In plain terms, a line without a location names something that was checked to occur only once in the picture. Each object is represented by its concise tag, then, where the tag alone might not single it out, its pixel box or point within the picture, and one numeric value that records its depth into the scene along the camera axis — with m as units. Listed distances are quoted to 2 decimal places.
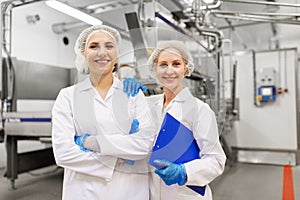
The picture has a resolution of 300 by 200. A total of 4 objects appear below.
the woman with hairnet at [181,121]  0.99
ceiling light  3.79
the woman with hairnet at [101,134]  1.03
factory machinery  1.51
